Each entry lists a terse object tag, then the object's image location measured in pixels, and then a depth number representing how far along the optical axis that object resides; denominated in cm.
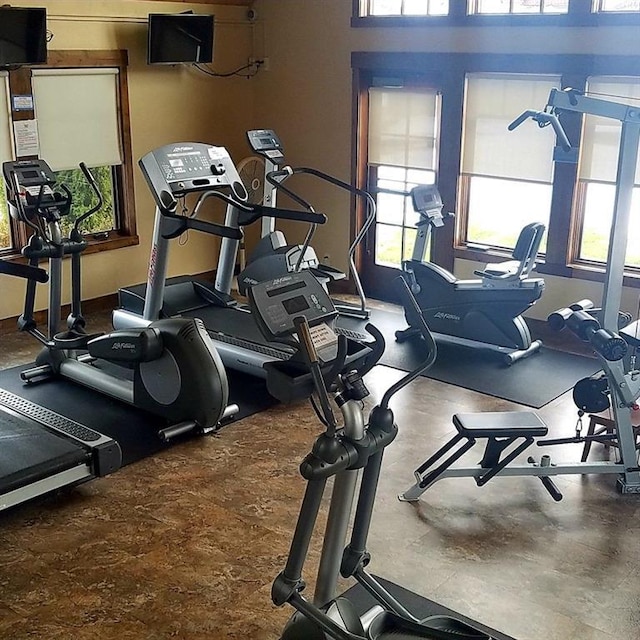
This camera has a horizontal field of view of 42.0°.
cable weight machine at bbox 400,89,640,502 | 393
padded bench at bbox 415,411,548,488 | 390
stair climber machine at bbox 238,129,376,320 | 622
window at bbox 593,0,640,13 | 575
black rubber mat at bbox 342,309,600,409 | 539
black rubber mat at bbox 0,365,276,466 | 461
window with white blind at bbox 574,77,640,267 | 591
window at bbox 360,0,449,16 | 671
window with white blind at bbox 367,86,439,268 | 697
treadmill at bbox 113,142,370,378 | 527
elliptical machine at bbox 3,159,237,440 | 454
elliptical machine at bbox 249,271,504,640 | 238
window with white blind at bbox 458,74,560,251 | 631
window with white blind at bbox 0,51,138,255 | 645
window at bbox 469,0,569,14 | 608
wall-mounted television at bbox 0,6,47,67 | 585
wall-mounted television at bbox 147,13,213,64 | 688
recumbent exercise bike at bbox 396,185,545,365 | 587
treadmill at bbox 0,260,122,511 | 379
